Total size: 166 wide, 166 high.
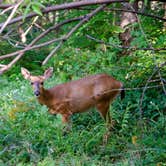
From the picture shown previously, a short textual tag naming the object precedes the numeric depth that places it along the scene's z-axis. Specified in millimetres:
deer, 17406
